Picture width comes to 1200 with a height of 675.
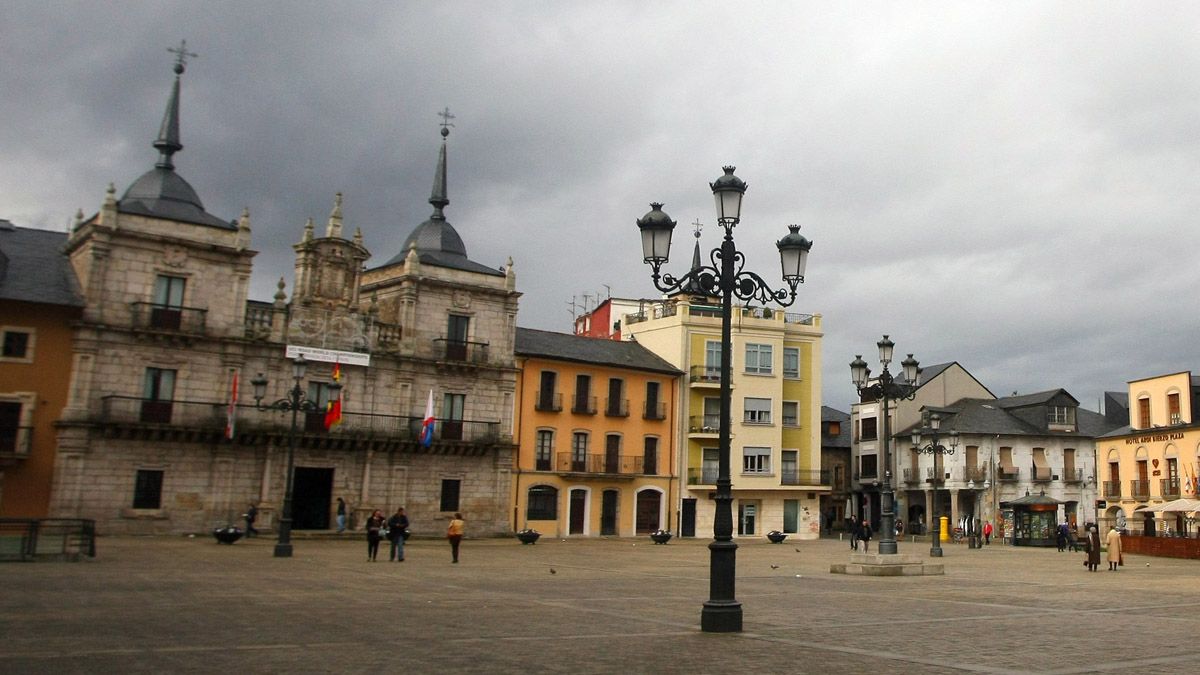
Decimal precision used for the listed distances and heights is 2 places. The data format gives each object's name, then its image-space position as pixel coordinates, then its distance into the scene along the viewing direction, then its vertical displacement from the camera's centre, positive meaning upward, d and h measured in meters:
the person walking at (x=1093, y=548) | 29.19 -0.43
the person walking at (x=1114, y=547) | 30.36 -0.38
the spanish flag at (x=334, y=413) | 37.75 +3.29
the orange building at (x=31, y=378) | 38.03 +4.15
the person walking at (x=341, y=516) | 43.97 -0.61
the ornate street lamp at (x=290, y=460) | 28.66 +1.11
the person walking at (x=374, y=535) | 27.94 -0.88
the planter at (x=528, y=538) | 42.44 -1.17
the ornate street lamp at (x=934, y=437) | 37.94 +3.51
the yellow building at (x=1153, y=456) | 50.03 +4.03
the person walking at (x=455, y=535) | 27.83 -0.77
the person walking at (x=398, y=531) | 27.81 -0.74
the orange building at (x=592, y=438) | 51.97 +3.87
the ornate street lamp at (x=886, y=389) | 26.28 +3.69
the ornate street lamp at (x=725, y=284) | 13.19 +3.40
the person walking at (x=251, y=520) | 40.19 -0.86
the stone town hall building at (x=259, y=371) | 40.22 +5.50
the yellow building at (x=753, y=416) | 57.50 +5.84
